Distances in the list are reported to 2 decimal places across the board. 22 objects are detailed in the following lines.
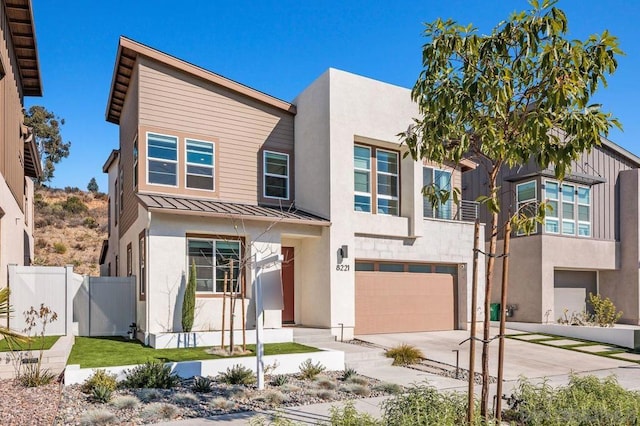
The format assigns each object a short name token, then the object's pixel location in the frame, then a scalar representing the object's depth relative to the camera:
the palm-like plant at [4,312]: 7.30
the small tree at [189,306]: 13.20
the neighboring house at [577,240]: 20.56
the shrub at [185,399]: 8.36
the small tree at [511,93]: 5.41
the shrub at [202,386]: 9.09
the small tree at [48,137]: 42.50
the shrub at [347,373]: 10.40
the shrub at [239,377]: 9.72
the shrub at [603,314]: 19.20
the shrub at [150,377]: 9.19
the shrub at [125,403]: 7.94
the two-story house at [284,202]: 14.08
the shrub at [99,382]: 8.59
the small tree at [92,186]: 54.12
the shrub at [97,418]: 7.11
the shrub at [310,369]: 10.53
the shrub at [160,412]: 7.55
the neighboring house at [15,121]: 13.24
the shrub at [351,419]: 5.74
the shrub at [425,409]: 5.60
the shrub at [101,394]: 8.17
